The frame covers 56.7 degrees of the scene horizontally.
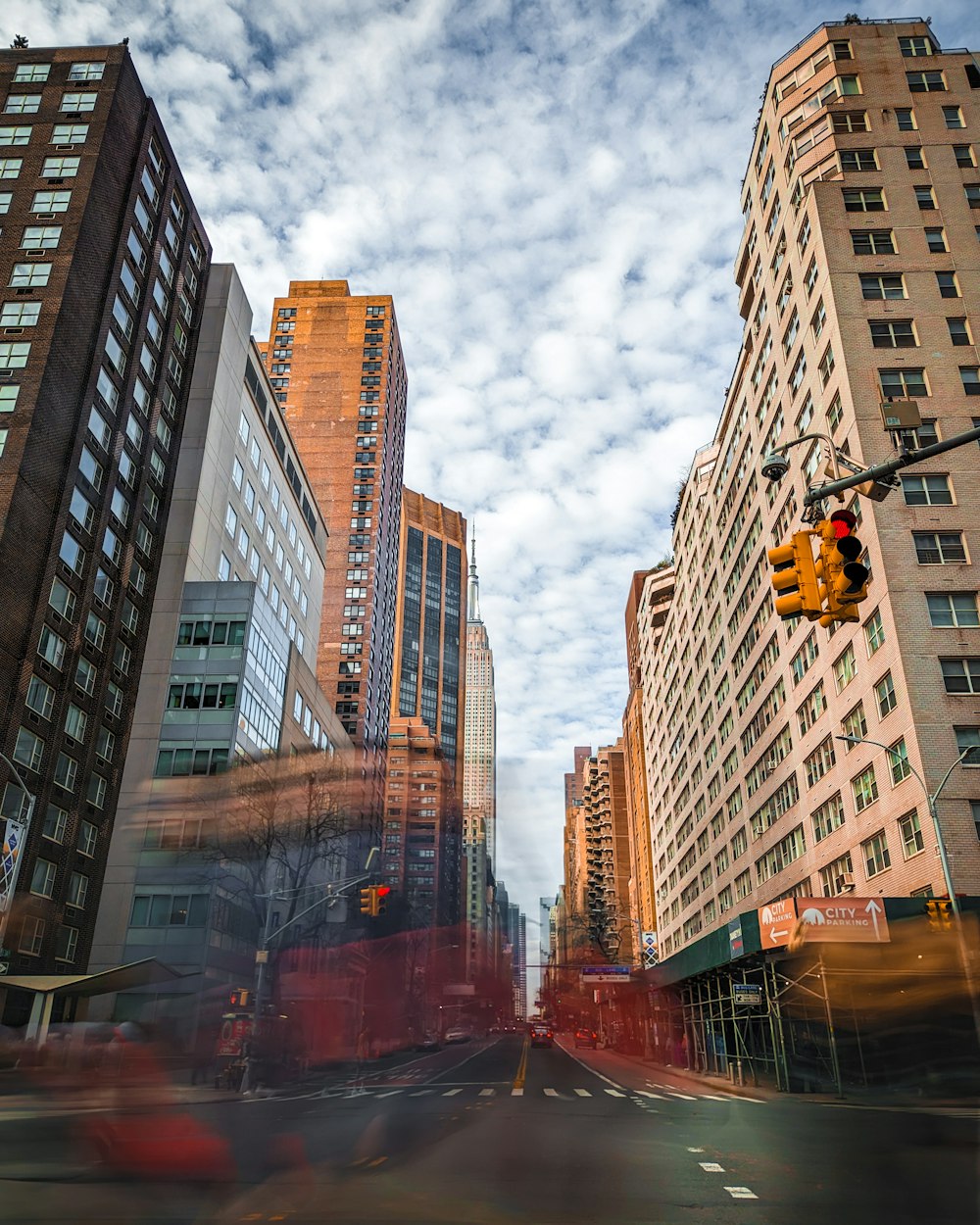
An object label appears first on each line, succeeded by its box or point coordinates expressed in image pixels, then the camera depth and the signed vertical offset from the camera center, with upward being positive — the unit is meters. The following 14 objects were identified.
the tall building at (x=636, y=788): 135.81 +33.25
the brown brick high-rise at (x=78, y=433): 53.12 +34.87
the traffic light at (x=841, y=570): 11.00 +4.99
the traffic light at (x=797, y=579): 11.42 +5.09
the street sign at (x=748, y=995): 39.53 +0.70
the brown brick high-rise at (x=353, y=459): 137.88 +85.50
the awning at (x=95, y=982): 40.09 +1.07
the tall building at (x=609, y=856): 170.50 +28.71
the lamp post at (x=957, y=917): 29.77 +2.91
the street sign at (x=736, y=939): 40.75 +3.09
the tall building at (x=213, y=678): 48.72 +21.84
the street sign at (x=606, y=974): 79.00 +2.99
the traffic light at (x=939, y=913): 28.00 +2.82
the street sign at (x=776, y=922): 34.19 +3.22
